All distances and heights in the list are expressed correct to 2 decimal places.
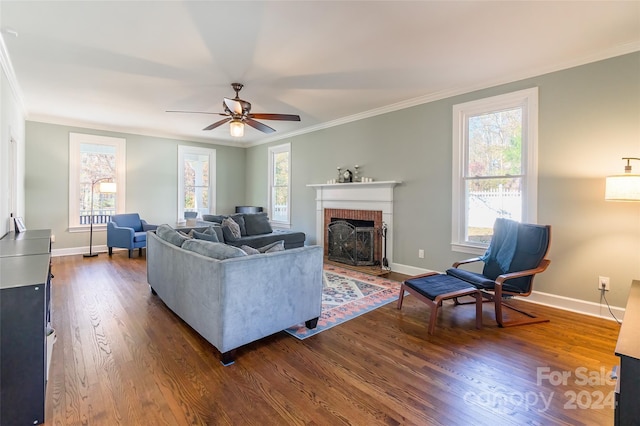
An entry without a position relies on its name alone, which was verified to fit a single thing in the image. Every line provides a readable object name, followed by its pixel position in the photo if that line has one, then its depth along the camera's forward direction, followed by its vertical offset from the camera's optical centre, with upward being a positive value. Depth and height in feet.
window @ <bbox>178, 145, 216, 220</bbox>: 24.00 +2.41
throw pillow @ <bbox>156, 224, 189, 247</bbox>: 9.85 -0.91
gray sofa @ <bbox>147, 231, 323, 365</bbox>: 7.19 -2.21
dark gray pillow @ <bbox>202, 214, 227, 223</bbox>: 18.95 -0.51
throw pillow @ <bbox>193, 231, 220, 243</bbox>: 11.53 -1.04
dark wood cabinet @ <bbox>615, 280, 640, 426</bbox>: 3.31 -1.97
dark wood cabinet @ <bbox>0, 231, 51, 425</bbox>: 4.79 -2.32
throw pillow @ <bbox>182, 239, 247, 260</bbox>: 7.64 -1.07
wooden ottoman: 9.01 -2.51
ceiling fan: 11.38 +3.91
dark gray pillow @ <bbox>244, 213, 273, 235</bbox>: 19.08 -0.88
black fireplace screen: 16.89 -1.89
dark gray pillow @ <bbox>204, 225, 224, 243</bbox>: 16.52 -1.22
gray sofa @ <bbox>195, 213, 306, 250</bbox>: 17.62 -1.42
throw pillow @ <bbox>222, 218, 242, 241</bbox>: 17.10 -1.04
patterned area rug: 9.63 -3.46
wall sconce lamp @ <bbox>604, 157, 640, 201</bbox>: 8.31 +0.72
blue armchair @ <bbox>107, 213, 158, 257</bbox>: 18.80 -1.60
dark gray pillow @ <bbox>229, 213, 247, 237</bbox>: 18.61 -0.74
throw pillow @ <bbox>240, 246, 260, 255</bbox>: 8.95 -1.24
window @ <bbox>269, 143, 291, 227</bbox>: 23.13 +2.11
